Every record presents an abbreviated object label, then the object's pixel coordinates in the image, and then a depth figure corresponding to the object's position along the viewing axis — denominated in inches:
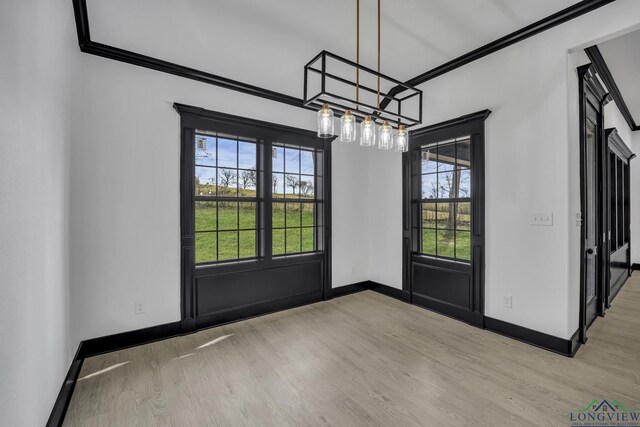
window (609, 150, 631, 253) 168.9
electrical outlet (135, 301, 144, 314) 108.4
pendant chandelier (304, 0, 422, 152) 75.8
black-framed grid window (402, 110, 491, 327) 123.3
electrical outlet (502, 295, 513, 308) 114.9
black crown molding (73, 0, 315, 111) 90.6
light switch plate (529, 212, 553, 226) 103.9
